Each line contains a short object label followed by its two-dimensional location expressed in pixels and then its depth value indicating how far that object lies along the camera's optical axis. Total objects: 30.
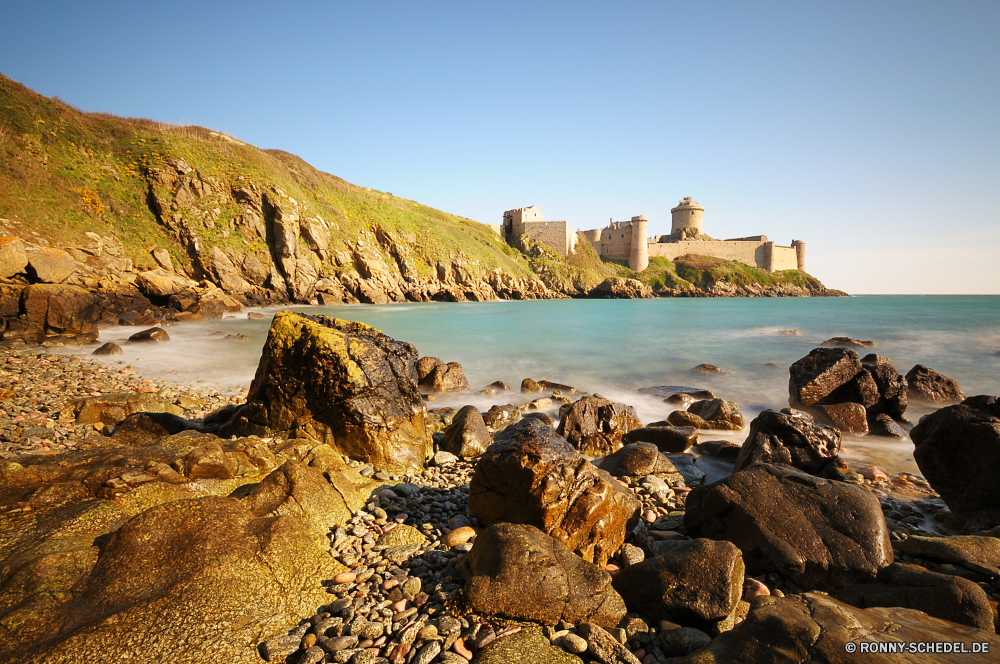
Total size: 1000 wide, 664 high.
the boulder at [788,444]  5.64
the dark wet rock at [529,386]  11.01
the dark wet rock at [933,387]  10.52
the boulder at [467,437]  6.13
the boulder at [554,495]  3.63
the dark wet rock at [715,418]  8.22
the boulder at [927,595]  2.68
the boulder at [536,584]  2.76
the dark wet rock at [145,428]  5.28
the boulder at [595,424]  7.08
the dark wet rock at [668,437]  6.96
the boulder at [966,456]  4.60
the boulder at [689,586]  2.80
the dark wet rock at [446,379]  10.74
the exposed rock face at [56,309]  14.02
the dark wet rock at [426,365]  11.10
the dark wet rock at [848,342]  20.55
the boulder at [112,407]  5.99
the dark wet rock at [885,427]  7.97
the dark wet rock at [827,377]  9.14
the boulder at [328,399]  5.21
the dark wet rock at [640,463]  5.68
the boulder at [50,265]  16.56
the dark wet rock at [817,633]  2.09
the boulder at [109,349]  11.94
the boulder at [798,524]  3.27
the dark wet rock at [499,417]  8.06
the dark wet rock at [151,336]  14.50
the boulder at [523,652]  2.43
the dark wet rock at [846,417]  8.24
